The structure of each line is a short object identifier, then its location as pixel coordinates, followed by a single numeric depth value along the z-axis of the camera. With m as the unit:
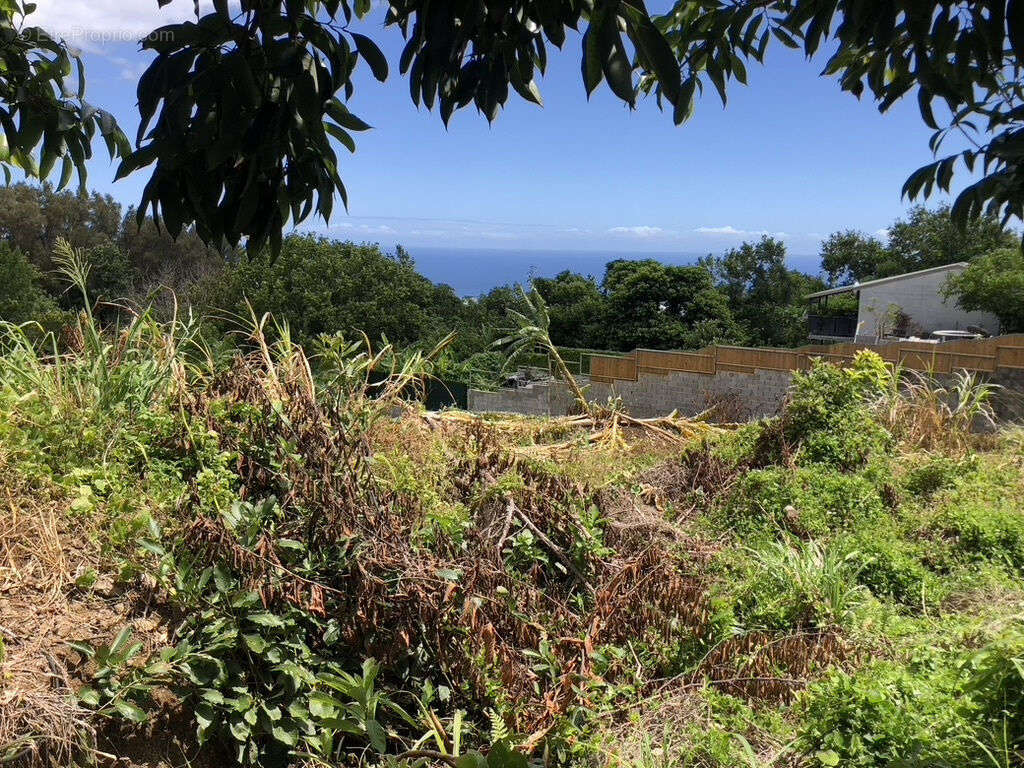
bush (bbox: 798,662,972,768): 2.51
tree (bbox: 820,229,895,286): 42.66
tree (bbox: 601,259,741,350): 32.38
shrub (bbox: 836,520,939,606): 4.23
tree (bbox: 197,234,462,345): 26.97
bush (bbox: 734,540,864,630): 3.73
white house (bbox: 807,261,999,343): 28.44
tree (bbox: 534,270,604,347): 34.69
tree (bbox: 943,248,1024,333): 23.88
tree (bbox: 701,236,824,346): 37.00
